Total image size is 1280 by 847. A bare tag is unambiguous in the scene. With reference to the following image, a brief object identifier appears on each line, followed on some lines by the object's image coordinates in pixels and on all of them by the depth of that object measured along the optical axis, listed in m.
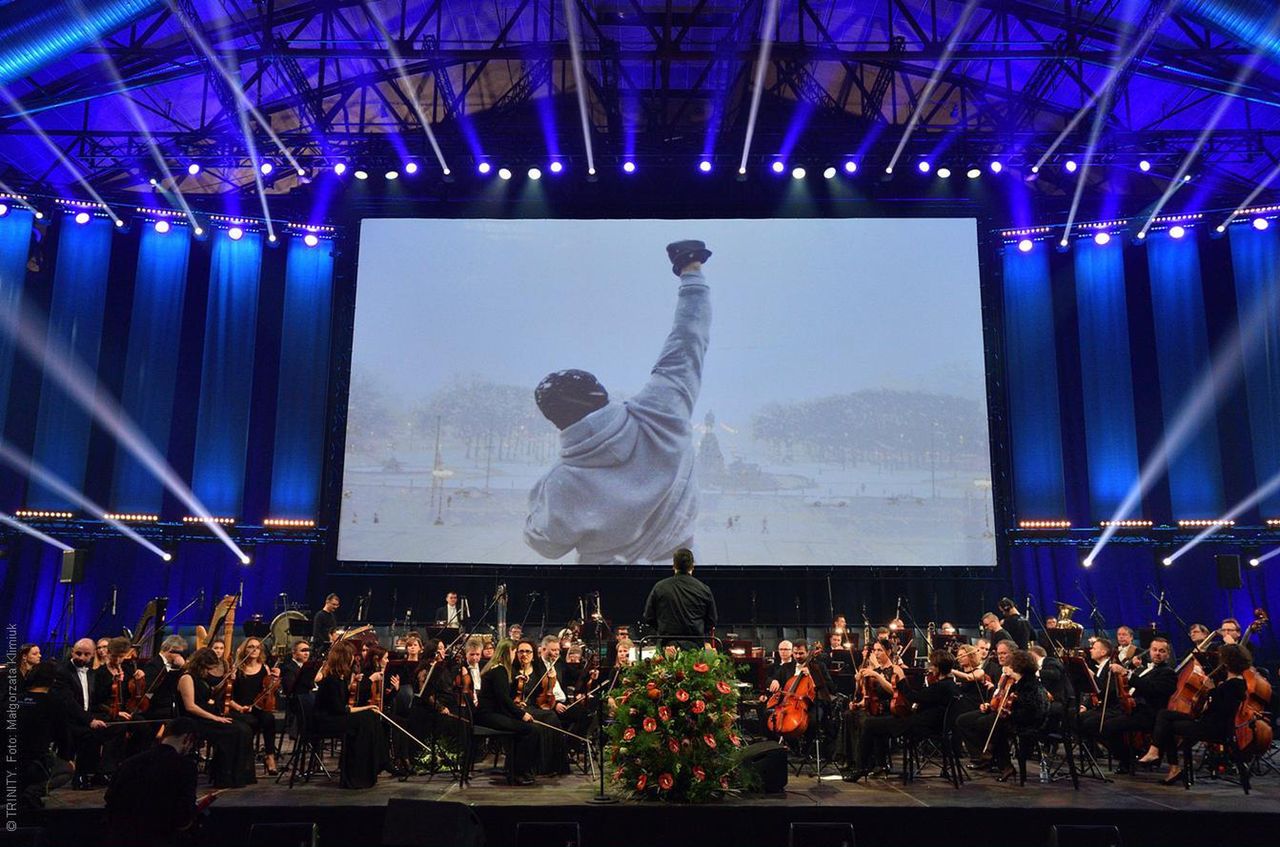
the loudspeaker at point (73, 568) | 12.49
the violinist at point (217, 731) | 7.65
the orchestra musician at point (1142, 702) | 8.11
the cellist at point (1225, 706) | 7.48
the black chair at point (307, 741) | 7.78
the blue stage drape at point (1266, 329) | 14.14
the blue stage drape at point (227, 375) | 14.71
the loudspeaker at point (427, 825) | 4.50
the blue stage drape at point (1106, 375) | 14.59
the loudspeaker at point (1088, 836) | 5.24
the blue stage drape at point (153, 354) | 14.55
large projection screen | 13.40
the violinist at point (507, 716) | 7.87
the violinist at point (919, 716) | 7.87
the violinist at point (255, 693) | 8.43
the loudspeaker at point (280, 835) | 5.09
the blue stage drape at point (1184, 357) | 14.33
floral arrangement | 6.29
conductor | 6.76
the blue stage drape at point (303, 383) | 14.71
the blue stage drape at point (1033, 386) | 14.62
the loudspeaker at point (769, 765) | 6.96
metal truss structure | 11.65
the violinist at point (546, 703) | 8.29
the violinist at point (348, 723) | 7.58
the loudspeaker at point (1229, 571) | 11.83
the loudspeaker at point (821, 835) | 5.29
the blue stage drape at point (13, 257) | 14.59
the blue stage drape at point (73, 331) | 14.40
